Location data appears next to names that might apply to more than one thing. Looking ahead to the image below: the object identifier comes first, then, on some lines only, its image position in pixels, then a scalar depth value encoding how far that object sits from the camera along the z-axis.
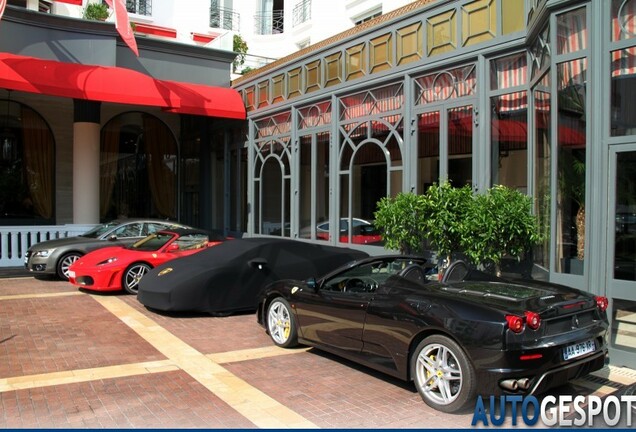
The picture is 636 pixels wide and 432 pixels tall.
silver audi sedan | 11.68
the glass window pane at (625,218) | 5.70
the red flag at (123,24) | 13.94
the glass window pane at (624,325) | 5.64
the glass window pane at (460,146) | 9.13
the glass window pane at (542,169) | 7.15
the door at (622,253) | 5.66
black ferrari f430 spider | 4.05
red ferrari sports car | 9.82
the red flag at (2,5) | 12.23
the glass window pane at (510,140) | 8.32
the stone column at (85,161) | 15.95
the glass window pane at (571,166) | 6.29
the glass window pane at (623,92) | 5.79
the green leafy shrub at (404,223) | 7.84
